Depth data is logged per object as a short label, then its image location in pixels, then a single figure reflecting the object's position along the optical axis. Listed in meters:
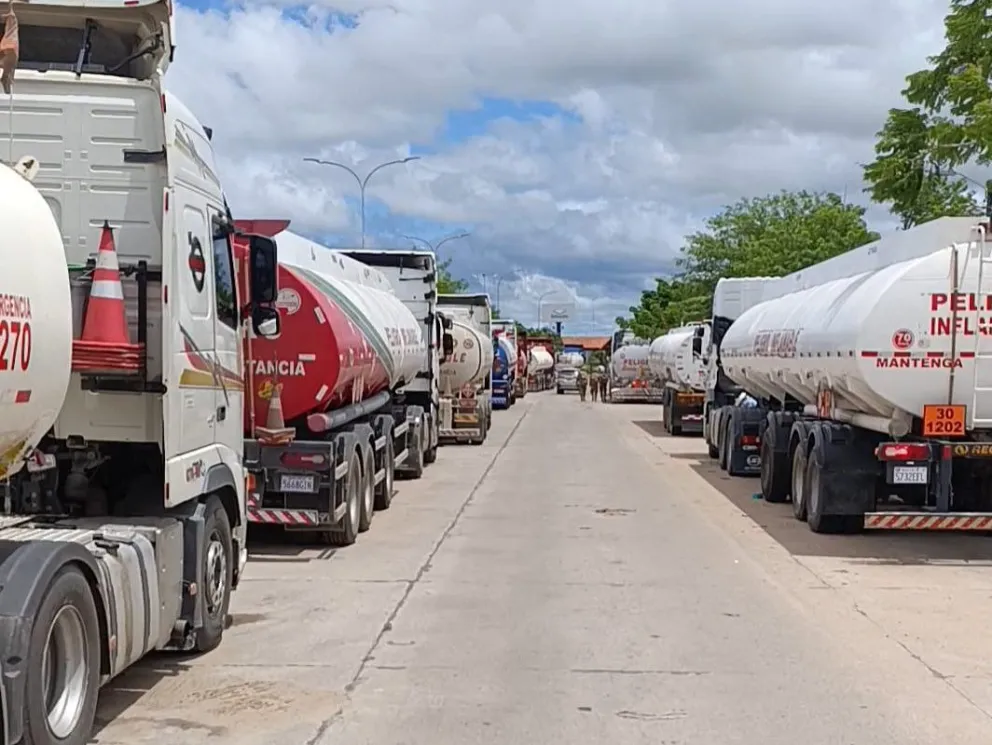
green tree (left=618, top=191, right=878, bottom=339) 49.03
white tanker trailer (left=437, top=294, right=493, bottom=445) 28.05
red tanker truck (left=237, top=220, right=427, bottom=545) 11.79
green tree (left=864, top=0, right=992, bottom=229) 19.16
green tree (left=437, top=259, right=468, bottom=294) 75.54
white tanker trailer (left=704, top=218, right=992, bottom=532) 11.84
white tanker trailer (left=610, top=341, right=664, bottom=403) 56.75
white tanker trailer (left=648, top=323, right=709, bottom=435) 31.72
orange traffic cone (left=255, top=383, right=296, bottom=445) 11.56
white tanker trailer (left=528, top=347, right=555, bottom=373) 78.68
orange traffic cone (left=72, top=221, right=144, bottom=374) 6.63
